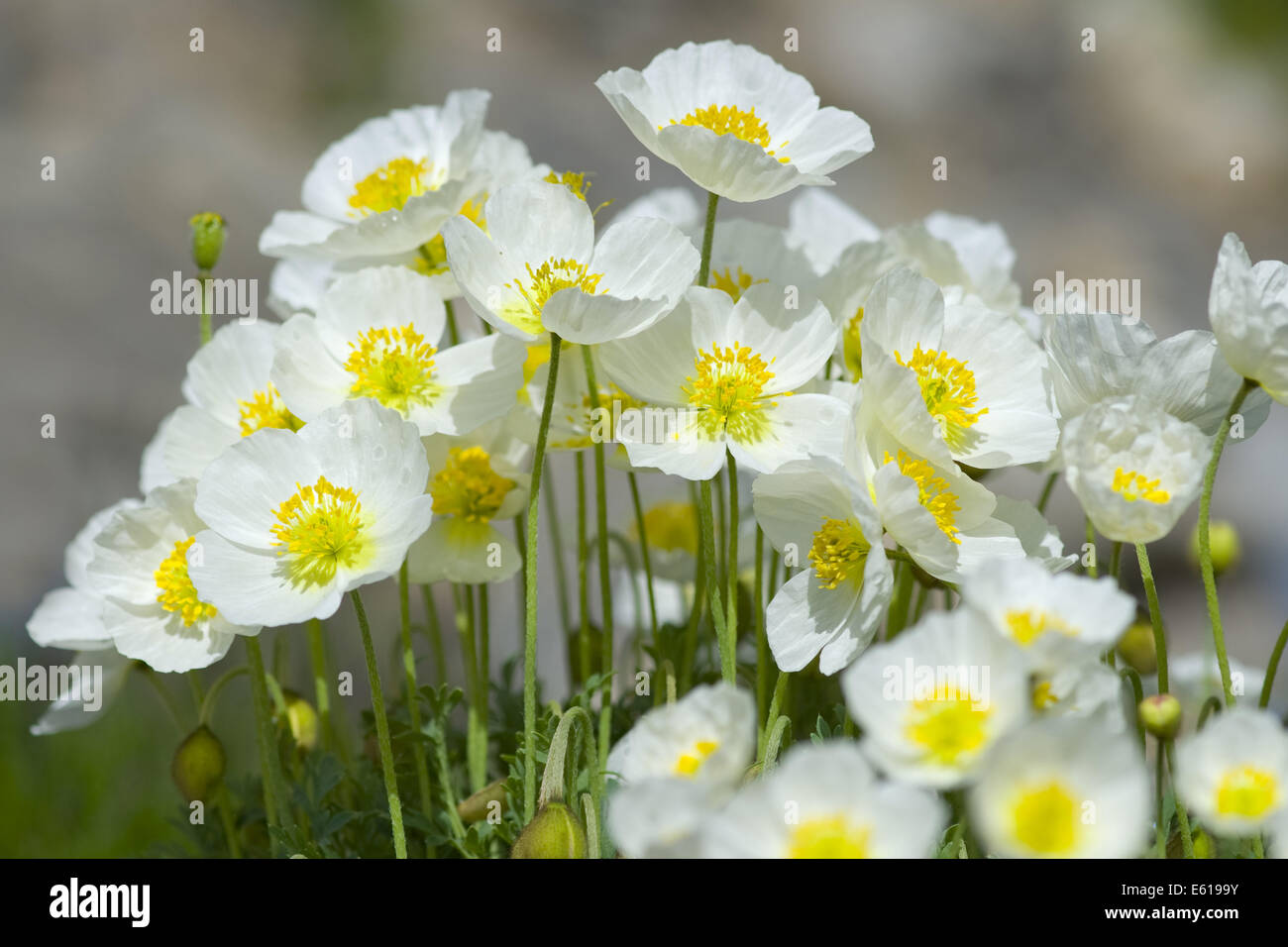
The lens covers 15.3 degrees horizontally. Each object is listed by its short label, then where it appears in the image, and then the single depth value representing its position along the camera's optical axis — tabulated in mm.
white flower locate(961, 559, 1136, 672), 751
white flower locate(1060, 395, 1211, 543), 774
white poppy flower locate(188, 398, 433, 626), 804
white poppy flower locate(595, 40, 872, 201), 815
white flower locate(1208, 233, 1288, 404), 783
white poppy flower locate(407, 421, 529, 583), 848
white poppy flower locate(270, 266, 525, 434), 835
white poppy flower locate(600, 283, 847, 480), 819
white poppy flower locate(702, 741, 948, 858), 742
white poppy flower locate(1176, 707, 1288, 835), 752
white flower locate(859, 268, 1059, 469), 797
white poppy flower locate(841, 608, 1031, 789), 746
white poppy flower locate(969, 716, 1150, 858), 740
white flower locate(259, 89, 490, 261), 846
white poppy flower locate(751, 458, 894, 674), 797
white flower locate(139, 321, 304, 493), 854
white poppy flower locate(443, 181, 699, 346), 813
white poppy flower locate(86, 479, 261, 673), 828
